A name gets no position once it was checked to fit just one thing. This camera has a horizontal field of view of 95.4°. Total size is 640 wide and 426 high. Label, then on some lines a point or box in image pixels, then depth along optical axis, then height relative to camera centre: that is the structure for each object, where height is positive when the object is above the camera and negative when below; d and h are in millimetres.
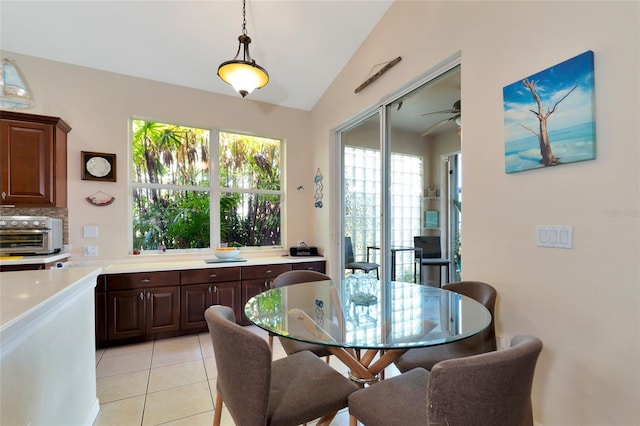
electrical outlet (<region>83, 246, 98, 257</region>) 3193 -381
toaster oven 2654 -170
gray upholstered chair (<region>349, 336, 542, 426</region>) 868 -530
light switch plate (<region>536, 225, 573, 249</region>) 1562 -121
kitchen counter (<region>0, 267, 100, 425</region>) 1026 -584
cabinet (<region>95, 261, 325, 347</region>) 2930 -898
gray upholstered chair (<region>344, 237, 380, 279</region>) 3402 -596
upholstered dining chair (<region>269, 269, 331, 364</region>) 2171 -550
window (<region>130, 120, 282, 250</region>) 3623 +370
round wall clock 3219 +557
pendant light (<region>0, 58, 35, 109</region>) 1495 +681
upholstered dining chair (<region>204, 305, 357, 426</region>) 1082 -763
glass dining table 1254 -540
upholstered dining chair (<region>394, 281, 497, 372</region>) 1669 -811
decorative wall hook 4181 +397
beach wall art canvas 1478 +542
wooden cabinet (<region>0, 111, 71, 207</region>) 2713 +548
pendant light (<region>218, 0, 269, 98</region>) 2299 +1156
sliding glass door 2891 +422
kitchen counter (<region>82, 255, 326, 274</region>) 3053 -551
